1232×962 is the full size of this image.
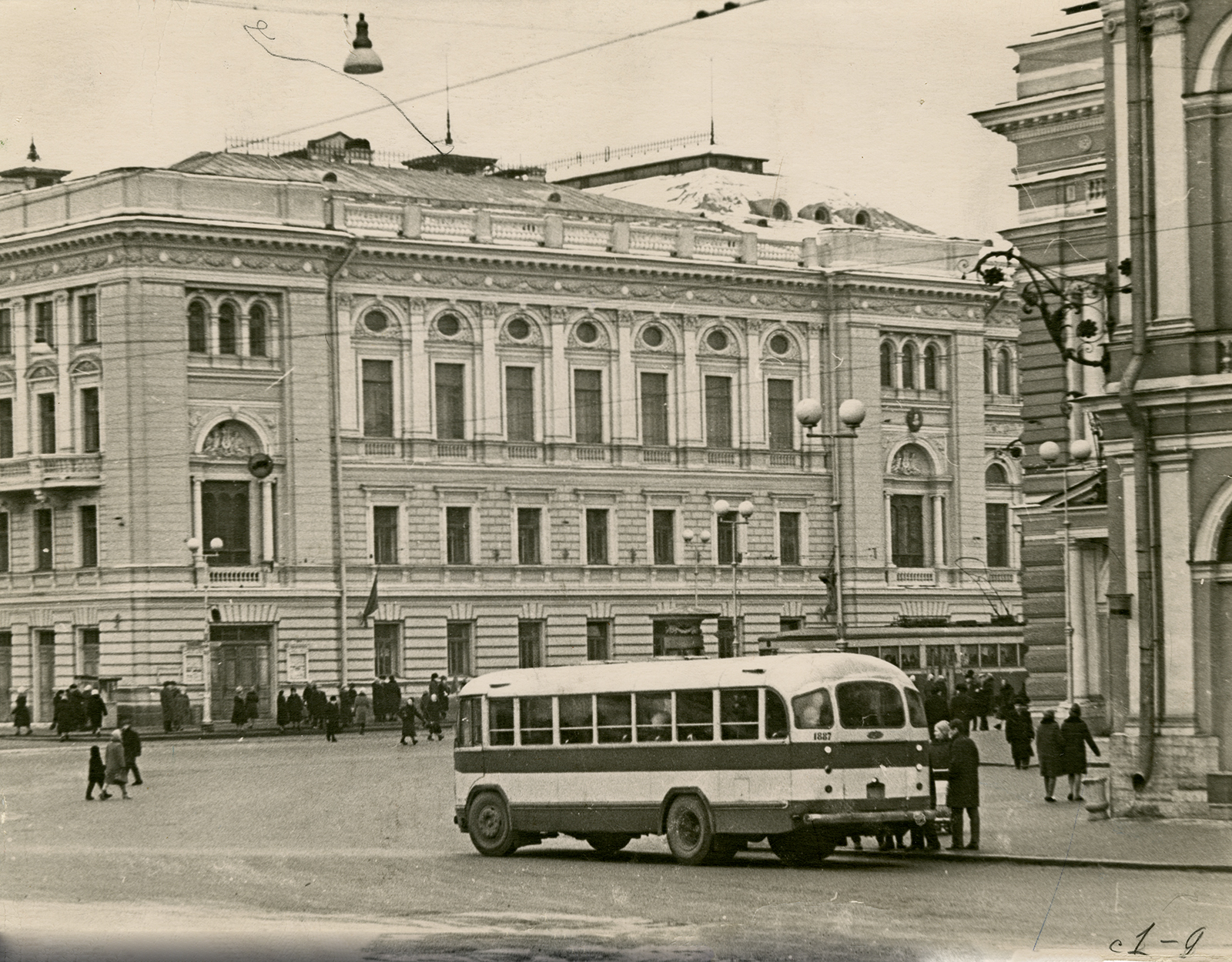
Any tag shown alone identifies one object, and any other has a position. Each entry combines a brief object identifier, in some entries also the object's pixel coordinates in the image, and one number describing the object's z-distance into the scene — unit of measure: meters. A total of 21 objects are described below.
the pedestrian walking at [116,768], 38.53
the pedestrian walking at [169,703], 62.06
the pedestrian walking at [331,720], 57.50
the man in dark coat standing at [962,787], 26.42
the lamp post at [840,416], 34.47
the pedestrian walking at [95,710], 59.58
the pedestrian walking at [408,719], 54.00
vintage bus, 25.34
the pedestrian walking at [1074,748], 31.45
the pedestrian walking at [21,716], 62.41
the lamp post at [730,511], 49.28
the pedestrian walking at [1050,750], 31.53
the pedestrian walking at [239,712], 62.28
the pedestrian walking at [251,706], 62.56
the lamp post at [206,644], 63.41
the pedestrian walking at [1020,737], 38.53
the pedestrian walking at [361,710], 61.53
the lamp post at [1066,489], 41.34
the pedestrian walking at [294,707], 61.53
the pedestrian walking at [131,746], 40.19
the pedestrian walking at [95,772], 37.81
